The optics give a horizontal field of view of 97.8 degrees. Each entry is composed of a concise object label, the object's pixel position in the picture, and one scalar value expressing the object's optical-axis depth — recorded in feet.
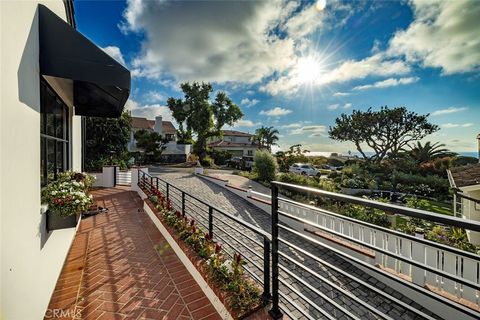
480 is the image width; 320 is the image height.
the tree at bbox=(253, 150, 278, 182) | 54.13
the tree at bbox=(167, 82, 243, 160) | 94.32
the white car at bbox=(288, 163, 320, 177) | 76.02
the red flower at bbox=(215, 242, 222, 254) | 9.62
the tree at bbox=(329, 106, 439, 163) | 86.68
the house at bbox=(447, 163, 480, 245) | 23.58
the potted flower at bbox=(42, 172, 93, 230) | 8.48
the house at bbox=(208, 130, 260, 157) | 123.65
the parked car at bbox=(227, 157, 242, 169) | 88.64
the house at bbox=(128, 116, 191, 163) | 93.79
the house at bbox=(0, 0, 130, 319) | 4.96
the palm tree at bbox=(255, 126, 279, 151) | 135.74
